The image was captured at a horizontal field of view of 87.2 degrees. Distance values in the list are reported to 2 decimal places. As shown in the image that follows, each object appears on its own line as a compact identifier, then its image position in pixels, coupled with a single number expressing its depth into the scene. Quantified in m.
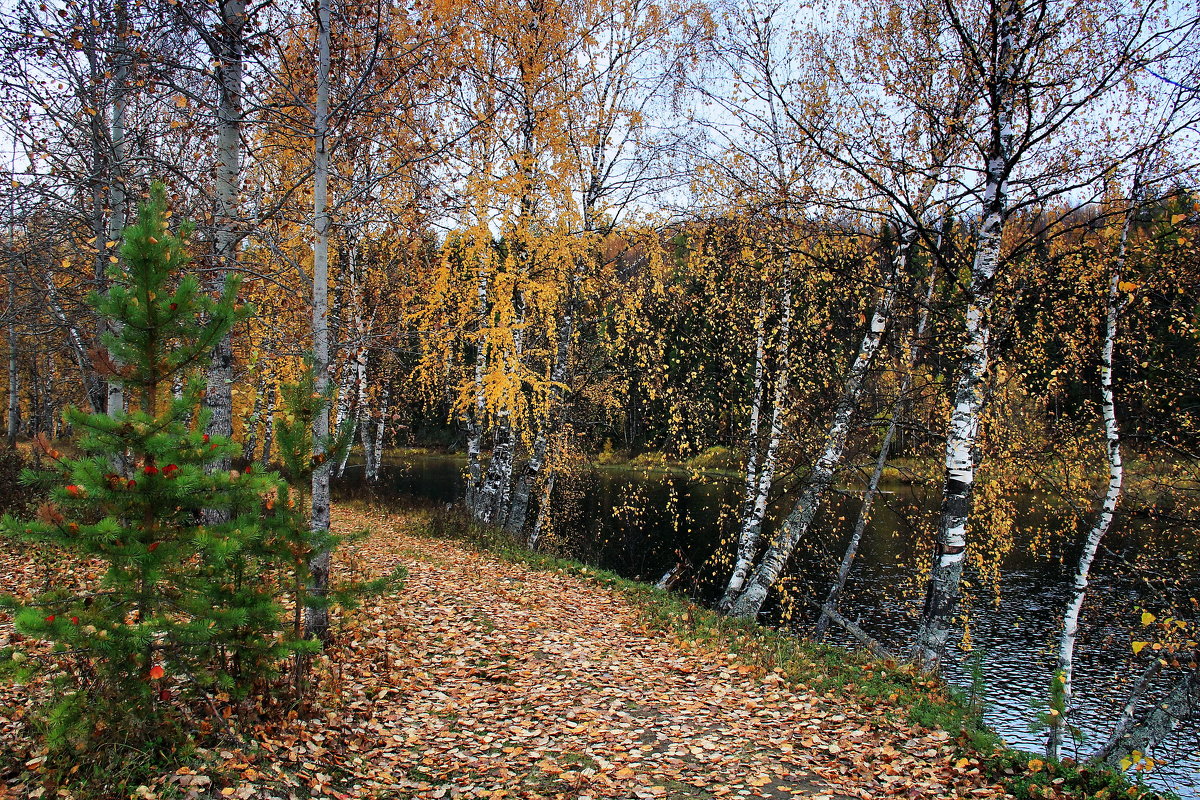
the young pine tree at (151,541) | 3.57
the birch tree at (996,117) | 6.64
